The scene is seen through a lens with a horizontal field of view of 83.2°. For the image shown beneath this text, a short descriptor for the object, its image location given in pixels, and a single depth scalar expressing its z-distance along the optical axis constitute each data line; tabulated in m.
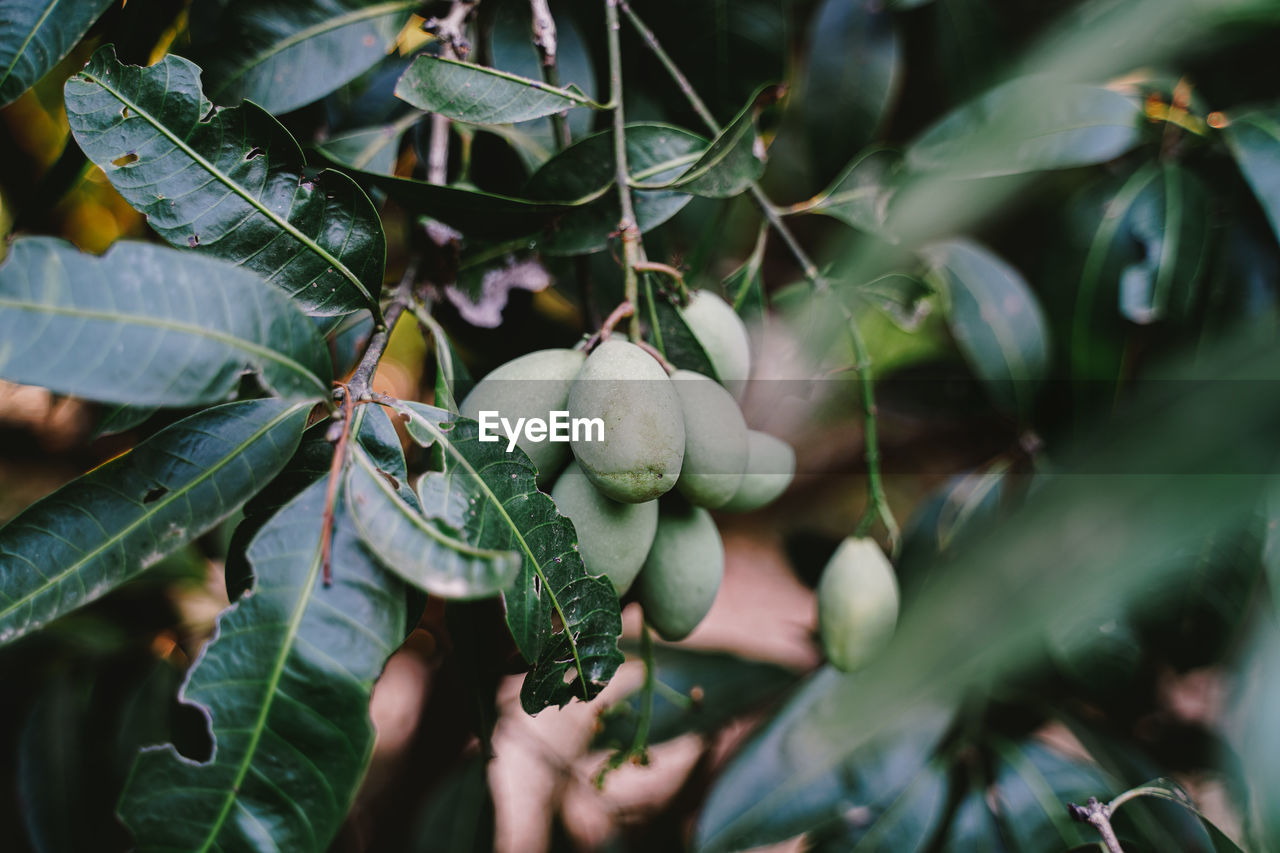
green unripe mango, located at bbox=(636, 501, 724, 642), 0.55
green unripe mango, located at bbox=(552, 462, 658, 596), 0.49
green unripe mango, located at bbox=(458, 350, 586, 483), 0.50
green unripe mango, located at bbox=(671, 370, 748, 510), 0.51
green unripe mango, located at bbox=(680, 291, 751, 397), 0.61
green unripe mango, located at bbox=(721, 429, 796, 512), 0.60
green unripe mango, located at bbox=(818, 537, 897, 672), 0.69
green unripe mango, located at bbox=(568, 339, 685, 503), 0.45
